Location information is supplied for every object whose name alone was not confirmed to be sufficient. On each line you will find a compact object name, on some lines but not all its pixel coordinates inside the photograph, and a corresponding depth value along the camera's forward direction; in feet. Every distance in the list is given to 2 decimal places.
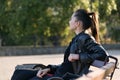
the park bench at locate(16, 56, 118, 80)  15.52
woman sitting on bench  18.47
